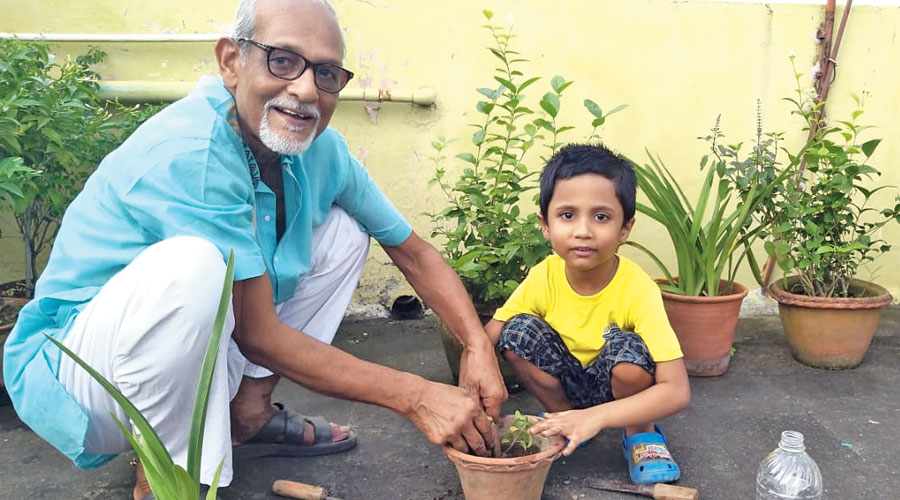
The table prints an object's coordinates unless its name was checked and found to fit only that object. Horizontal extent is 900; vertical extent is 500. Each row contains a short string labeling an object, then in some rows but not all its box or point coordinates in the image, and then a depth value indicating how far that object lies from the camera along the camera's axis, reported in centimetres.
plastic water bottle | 191
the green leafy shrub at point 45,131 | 252
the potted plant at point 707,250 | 296
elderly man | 169
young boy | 212
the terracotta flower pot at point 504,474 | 182
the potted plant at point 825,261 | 298
